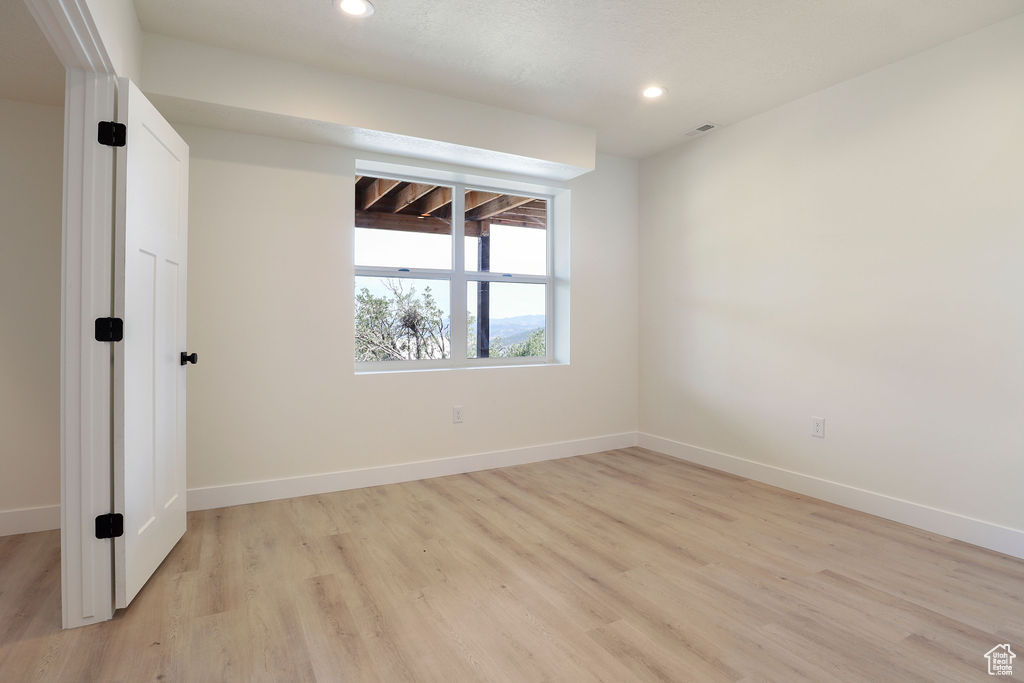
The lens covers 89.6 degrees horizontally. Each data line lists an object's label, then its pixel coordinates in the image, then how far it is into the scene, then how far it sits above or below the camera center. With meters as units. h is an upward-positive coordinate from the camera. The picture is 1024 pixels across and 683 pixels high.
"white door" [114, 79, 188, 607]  1.89 -0.01
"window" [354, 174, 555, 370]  3.71 +0.52
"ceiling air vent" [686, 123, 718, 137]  3.82 +1.60
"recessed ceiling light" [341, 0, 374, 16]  2.34 +1.54
